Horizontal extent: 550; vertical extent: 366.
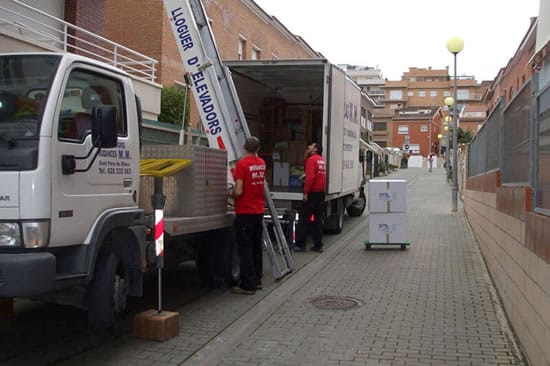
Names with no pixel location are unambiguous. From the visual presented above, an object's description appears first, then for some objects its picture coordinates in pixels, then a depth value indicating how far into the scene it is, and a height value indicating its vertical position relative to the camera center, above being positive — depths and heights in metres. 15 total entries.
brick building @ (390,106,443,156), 99.88 +8.13
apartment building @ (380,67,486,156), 131.00 +20.08
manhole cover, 7.24 -1.56
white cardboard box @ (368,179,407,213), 11.60 -0.34
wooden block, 5.78 -1.46
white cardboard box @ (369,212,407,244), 11.65 -0.96
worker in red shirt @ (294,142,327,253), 10.95 -0.45
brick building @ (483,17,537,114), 21.79 +5.30
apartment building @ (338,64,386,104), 136.25 +22.95
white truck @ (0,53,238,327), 4.36 -0.10
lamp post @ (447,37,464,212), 17.95 +2.26
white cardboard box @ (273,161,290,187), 13.61 +0.08
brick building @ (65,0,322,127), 15.44 +5.61
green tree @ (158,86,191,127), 18.41 +2.19
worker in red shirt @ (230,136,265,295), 7.49 -0.33
